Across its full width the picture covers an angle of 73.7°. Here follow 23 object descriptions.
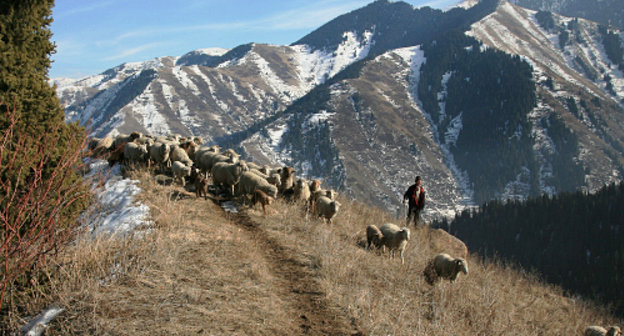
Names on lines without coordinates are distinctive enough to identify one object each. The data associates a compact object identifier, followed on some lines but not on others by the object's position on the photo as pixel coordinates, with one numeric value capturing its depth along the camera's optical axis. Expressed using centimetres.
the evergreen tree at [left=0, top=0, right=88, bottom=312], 851
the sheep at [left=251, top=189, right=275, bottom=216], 1419
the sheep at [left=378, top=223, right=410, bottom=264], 1466
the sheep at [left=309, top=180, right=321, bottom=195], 1881
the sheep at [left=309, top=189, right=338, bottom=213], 1717
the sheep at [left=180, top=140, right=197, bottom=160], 2006
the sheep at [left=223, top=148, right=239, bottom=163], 1812
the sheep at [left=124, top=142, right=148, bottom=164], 1745
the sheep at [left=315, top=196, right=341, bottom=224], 1563
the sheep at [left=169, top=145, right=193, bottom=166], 1716
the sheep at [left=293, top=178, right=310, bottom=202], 1741
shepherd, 2041
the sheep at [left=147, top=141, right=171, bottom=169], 1736
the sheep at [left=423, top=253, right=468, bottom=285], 1398
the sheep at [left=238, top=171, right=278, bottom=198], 1465
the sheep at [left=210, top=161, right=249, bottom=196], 1548
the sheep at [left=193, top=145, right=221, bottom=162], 1884
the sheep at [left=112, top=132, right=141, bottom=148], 1939
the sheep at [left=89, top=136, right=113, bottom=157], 1966
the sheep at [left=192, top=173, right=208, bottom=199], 1446
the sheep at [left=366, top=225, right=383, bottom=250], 1522
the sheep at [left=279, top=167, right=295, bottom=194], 1773
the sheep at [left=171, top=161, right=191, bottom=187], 1591
